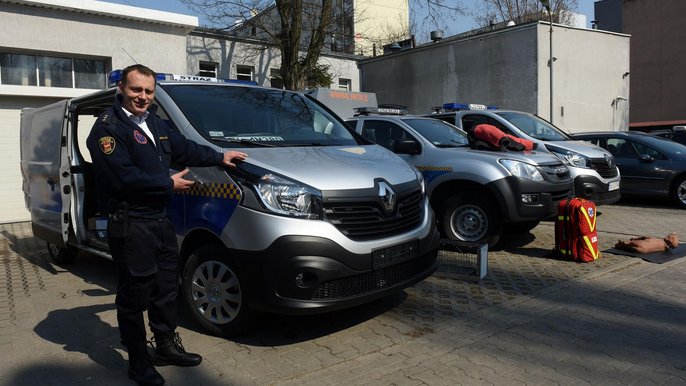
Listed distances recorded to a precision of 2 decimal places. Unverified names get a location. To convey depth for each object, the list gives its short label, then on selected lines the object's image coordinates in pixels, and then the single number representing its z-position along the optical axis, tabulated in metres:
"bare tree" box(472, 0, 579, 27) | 34.74
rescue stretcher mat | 6.66
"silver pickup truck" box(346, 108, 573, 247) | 6.69
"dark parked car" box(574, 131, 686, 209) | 11.08
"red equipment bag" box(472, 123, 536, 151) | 7.16
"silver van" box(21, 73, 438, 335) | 3.75
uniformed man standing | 3.29
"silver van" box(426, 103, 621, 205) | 8.55
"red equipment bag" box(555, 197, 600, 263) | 6.49
